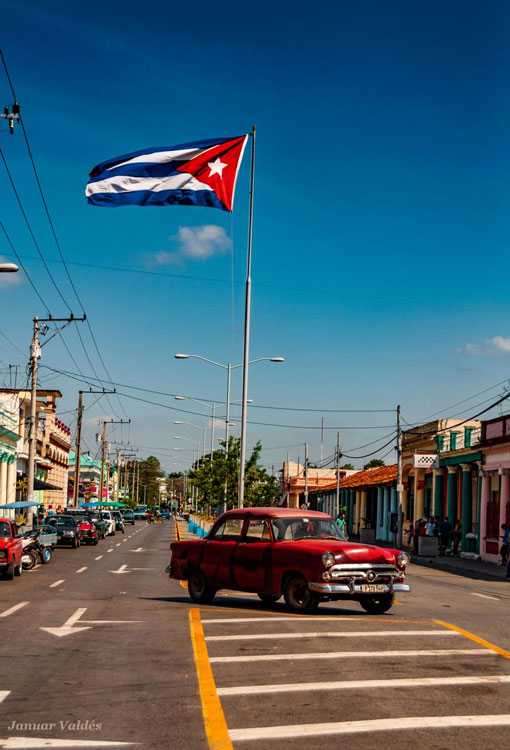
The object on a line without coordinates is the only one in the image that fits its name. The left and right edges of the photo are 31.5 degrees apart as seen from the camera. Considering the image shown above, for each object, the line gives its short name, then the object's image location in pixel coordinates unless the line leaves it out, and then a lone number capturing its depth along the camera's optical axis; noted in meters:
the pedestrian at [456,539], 45.56
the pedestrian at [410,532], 51.80
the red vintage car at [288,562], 14.45
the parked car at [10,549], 23.67
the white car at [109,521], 63.01
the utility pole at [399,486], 47.50
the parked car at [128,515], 111.75
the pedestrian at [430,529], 44.47
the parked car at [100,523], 56.42
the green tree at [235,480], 55.66
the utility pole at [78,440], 63.44
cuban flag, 21.80
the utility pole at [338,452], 73.47
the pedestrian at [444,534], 45.50
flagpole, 32.69
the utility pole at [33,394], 41.94
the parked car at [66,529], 42.97
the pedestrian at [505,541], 34.15
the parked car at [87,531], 46.79
